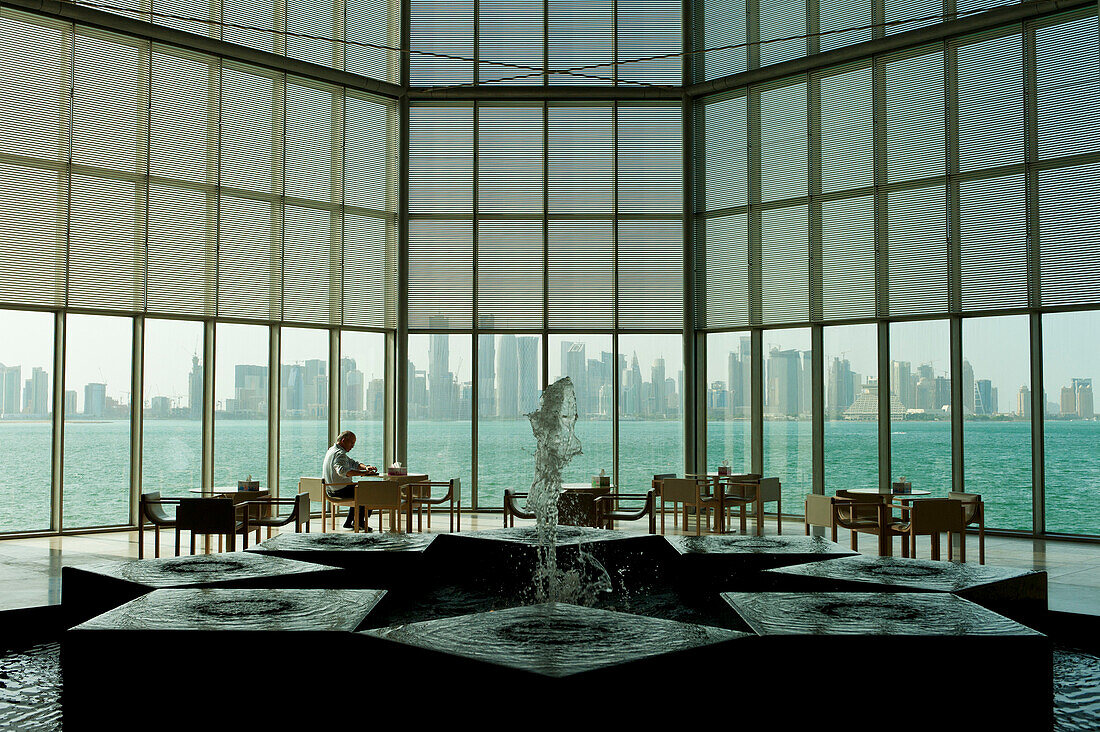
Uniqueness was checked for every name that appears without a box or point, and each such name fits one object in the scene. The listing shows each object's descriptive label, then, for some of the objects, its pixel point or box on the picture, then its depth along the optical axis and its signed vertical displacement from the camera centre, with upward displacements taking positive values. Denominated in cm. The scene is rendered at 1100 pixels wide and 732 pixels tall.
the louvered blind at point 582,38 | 1116 +459
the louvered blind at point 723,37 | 1077 +446
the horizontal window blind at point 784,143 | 1029 +304
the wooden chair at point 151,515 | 677 -84
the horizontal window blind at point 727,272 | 1058 +158
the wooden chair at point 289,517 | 695 -89
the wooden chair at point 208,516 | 628 -77
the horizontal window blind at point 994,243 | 896 +163
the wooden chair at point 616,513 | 769 -95
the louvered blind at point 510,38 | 1109 +458
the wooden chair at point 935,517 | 645 -82
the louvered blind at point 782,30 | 1038 +439
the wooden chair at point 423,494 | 790 -87
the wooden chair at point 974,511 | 702 -87
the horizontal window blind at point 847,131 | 985 +304
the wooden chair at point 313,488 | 912 -85
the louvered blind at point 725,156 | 1068 +299
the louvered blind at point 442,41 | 1108 +452
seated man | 865 -65
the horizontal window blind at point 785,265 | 1020 +160
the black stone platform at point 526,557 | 509 -88
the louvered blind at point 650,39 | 1108 +455
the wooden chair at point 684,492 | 828 -82
